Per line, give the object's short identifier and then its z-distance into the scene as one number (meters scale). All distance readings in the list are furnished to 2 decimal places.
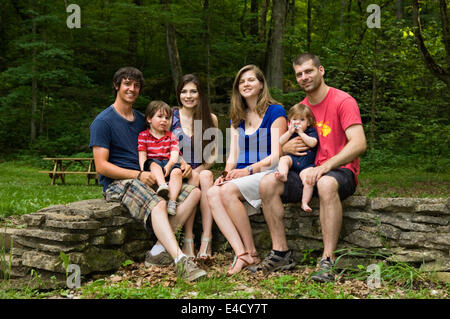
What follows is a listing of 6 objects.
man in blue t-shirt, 3.22
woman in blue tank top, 3.30
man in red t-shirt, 3.02
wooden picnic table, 8.77
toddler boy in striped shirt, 3.47
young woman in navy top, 3.75
